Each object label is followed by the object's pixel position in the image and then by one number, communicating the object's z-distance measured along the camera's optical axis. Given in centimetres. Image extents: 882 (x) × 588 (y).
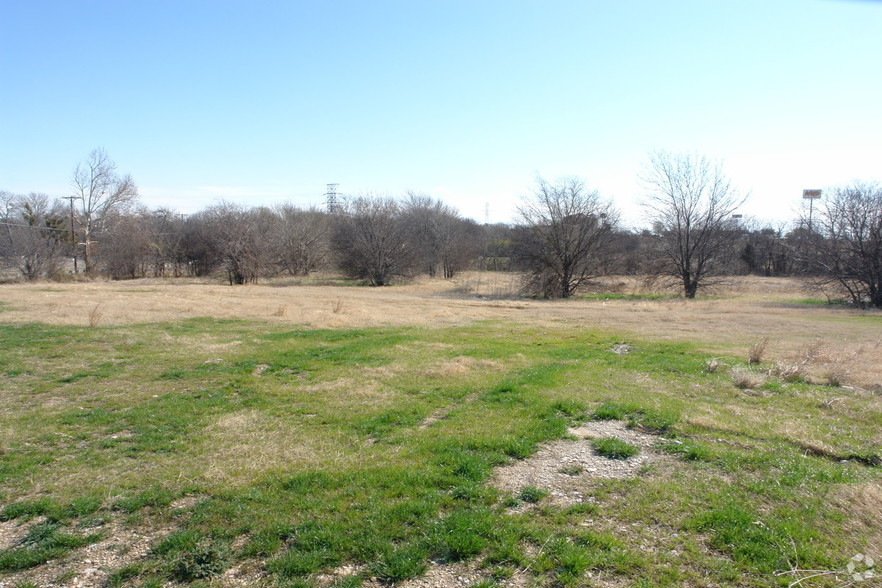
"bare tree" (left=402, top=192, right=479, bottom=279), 5266
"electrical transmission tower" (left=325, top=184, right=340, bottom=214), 8796
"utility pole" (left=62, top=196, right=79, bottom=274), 4678
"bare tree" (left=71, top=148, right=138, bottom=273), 4791
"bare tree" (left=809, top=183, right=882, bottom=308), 2719
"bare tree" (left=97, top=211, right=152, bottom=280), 4738
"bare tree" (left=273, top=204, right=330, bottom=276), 5141
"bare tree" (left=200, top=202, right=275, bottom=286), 4178
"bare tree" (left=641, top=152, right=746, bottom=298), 3569
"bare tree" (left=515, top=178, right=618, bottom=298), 3522
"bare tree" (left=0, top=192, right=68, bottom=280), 3784
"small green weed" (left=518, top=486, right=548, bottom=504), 476
